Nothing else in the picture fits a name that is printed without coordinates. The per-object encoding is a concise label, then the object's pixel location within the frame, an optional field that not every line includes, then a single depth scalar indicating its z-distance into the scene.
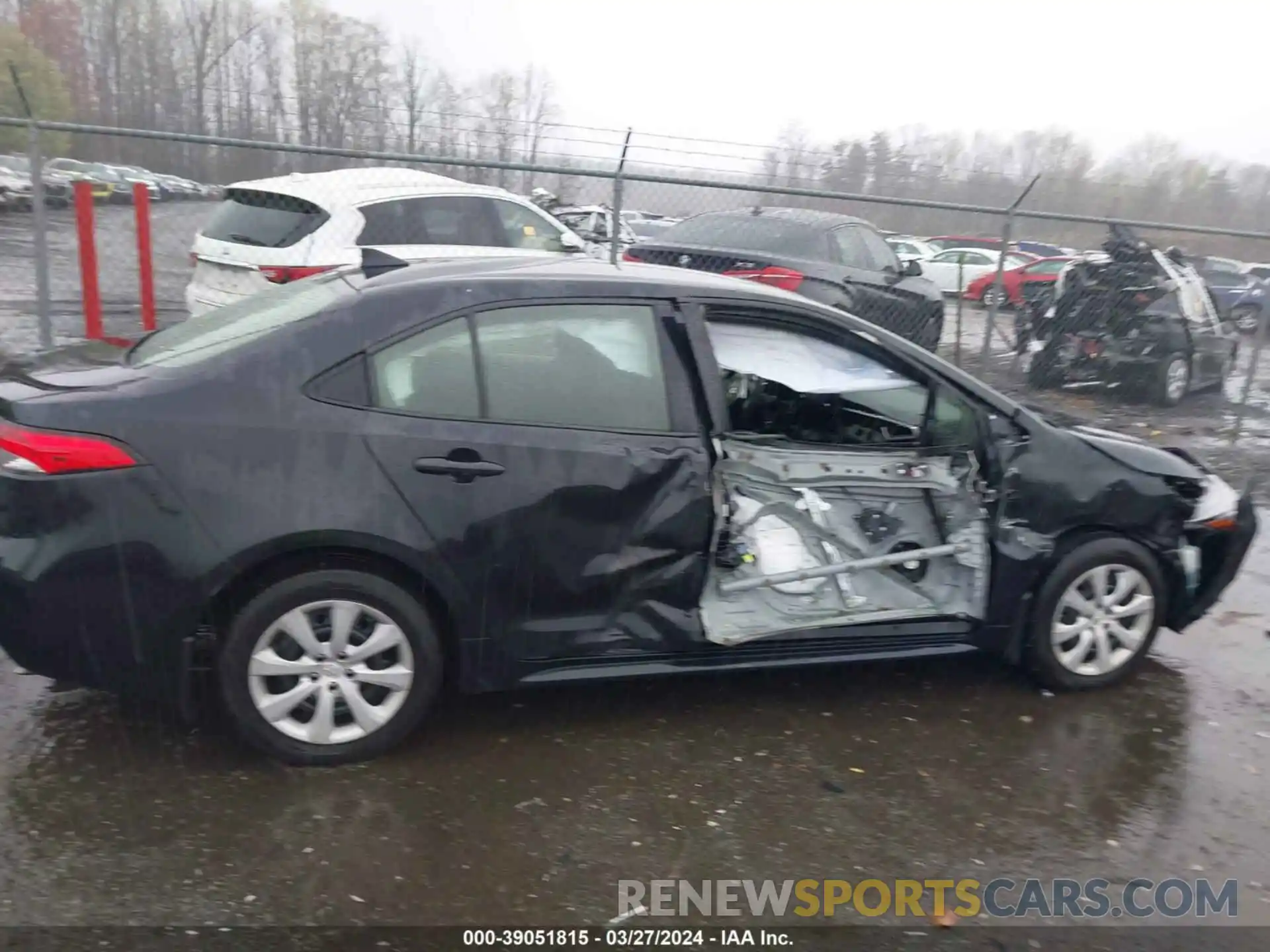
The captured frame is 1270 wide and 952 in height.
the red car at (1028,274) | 20.34
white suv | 7.58
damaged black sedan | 3.23
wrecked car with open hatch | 10.38
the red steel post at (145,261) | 8.21
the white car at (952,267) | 24.05
